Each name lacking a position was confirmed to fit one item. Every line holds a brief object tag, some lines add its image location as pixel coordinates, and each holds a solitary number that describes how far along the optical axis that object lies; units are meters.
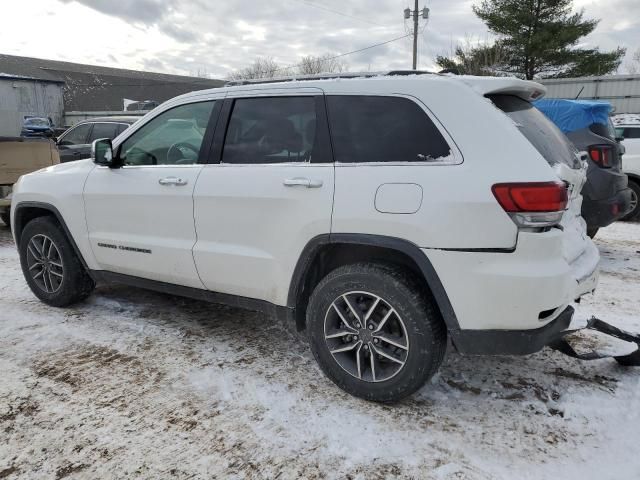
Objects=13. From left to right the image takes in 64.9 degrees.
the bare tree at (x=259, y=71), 50.34
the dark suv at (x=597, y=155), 5.76
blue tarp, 6.21
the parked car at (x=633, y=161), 8.43
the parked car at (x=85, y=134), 10.55
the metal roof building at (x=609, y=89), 19.11
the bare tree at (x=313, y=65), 45.18
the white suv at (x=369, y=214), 2.50
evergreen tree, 25.75
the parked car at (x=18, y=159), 7.33
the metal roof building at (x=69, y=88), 33.00
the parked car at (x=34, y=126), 20.77
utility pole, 25.95
